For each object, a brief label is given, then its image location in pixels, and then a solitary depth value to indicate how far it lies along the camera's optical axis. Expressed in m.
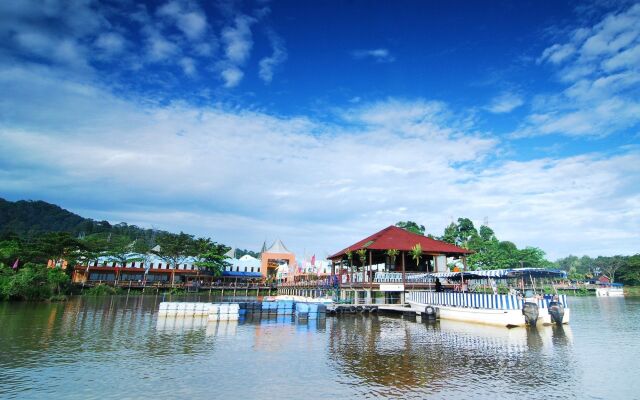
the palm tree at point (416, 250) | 37.00
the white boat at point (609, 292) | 94.89
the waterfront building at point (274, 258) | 92.06
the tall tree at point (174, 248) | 76.19
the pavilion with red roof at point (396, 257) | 37.34
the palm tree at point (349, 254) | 39.28
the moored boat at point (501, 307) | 25.33
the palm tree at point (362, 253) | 36.67
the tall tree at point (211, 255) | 78.69
